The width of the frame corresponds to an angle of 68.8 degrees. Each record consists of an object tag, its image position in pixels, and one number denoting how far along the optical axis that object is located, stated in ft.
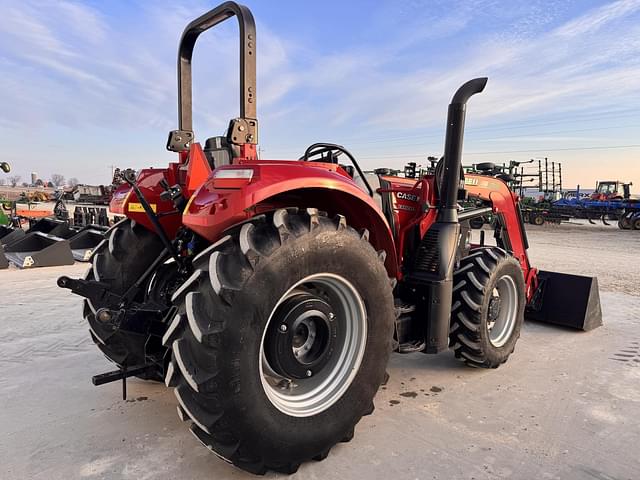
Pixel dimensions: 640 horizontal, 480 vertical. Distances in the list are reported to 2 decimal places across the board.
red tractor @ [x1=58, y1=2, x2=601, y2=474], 6.72
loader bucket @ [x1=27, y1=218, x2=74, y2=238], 34.44
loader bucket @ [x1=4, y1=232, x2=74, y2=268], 28.04
